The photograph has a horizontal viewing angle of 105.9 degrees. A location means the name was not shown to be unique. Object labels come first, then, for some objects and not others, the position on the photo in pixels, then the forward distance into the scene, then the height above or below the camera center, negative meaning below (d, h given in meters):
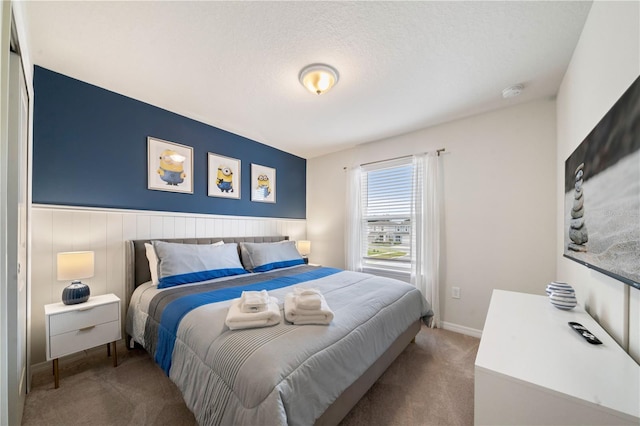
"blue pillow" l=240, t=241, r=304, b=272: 2.97 -0.57
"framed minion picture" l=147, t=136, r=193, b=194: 2.61 +0.52
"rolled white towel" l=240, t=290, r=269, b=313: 1.43 -0.56
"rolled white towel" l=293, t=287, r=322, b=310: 1.47 -0.55
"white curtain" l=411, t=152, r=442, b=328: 2.95 -0.18
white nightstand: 1.73 -0.88
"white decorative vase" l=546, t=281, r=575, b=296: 1.54 -0.48
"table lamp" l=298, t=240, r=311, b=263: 4.02 -0.59
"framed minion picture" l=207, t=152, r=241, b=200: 3.13 +0.48
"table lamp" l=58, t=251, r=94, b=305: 1.87 -0.48
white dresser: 0.76 -0.60
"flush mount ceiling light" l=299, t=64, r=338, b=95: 1.95 +1.13
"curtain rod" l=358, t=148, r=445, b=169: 2.99 +0.76
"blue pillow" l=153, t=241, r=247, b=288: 2.22 -0.51
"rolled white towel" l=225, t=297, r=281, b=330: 1.34 -0.60
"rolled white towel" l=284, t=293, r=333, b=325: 1.42 -0.62
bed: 1.05 -0.74
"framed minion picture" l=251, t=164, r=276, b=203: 3.64 +0.44
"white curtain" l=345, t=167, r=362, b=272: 3.73 -0.15
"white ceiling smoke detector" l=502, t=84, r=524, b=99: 2.20 +1.14
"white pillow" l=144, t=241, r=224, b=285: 2.21 -0.47
